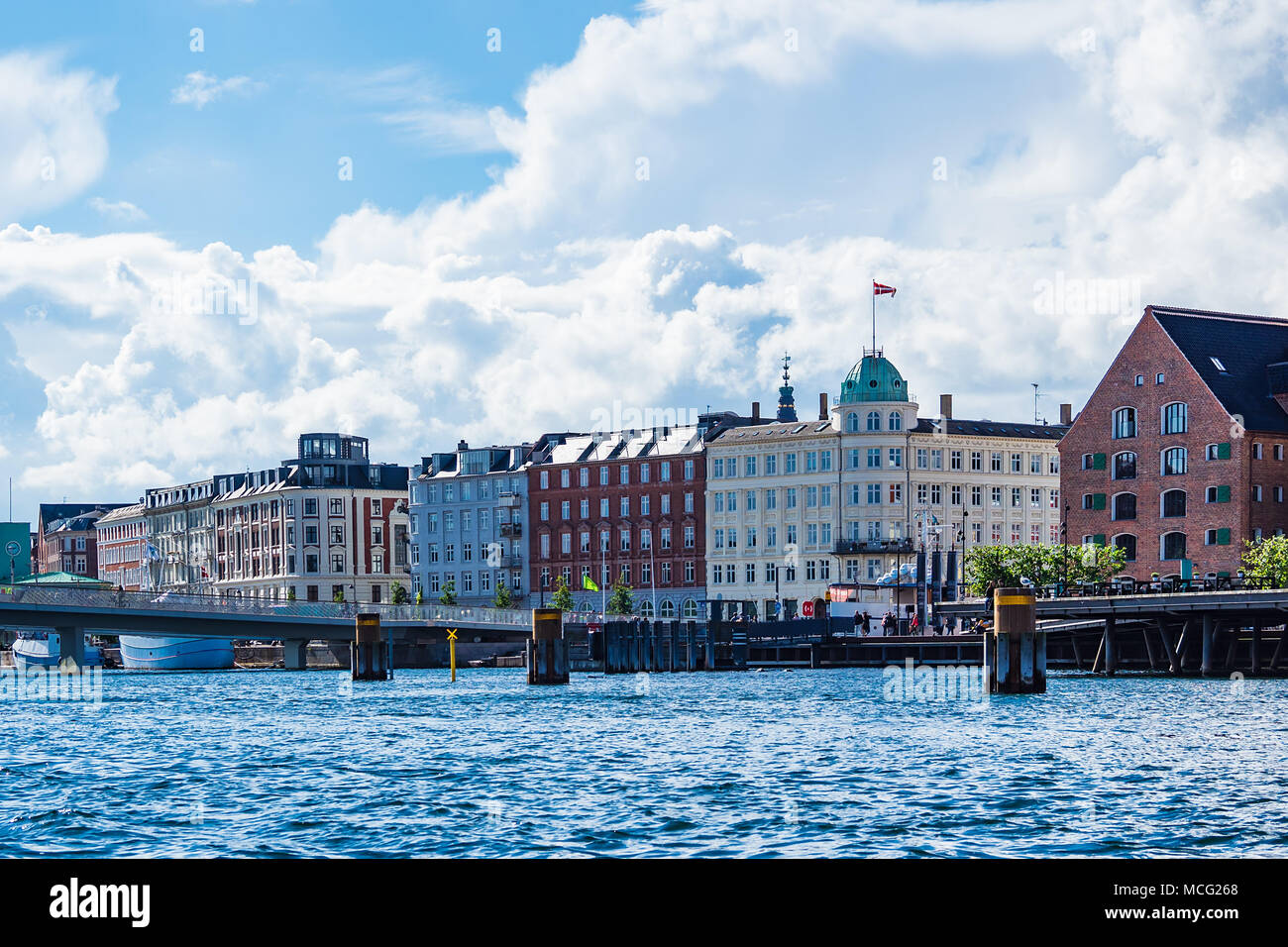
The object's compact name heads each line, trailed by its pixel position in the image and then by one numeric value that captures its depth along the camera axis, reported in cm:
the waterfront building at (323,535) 19462
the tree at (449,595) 17850
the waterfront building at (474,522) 17738
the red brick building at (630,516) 16300
